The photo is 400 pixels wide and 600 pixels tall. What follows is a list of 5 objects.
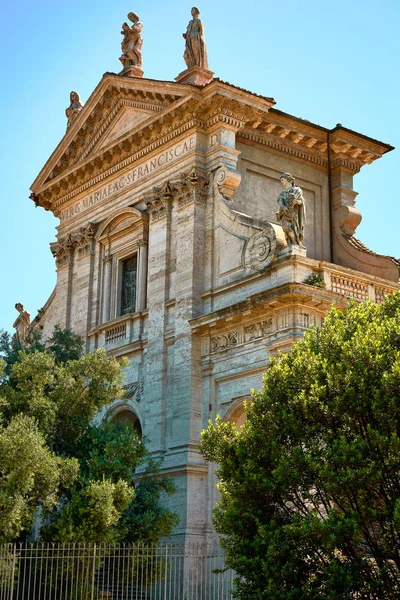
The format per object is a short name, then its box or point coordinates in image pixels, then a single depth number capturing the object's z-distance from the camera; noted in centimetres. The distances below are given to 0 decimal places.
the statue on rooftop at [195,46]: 2489
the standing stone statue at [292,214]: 2042
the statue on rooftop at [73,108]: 2981
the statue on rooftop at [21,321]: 3002
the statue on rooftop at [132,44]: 2780
